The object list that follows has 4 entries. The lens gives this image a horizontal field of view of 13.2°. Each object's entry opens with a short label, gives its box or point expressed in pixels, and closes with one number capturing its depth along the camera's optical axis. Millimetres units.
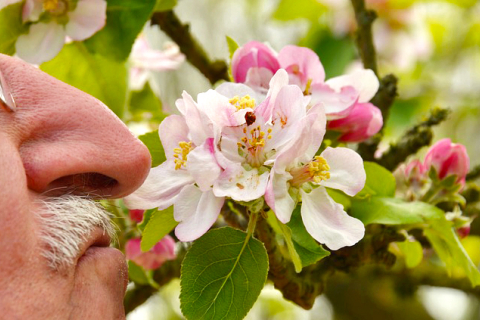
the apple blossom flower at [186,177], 530
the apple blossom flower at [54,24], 612
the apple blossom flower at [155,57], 701
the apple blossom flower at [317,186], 532
